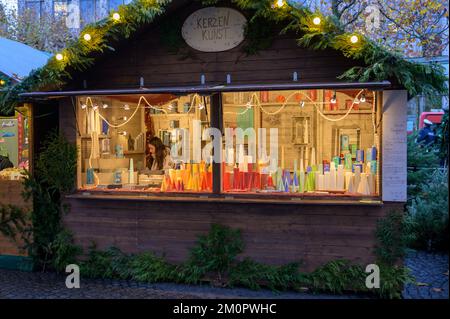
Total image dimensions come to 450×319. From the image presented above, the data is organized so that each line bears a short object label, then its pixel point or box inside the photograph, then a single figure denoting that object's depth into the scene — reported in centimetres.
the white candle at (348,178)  652
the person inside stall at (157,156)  733
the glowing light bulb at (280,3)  603
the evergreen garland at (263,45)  573
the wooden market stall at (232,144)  625
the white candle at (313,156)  692
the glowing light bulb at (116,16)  641
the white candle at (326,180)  658
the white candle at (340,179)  655
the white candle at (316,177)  664
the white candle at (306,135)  709
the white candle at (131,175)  728
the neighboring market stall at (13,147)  728
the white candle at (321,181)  659
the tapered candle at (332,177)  657
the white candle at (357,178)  644
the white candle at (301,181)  659
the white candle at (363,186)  632
